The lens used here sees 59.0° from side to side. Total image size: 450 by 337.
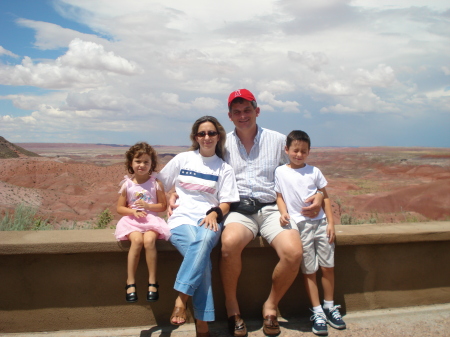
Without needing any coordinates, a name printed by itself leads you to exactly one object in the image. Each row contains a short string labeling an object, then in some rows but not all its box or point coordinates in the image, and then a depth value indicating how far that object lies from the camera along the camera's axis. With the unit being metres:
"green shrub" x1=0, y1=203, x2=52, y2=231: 4.94
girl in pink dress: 3.13
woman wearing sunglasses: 3.02
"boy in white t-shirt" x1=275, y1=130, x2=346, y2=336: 3.38
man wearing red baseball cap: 3.21
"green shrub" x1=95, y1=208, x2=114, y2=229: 6.50
